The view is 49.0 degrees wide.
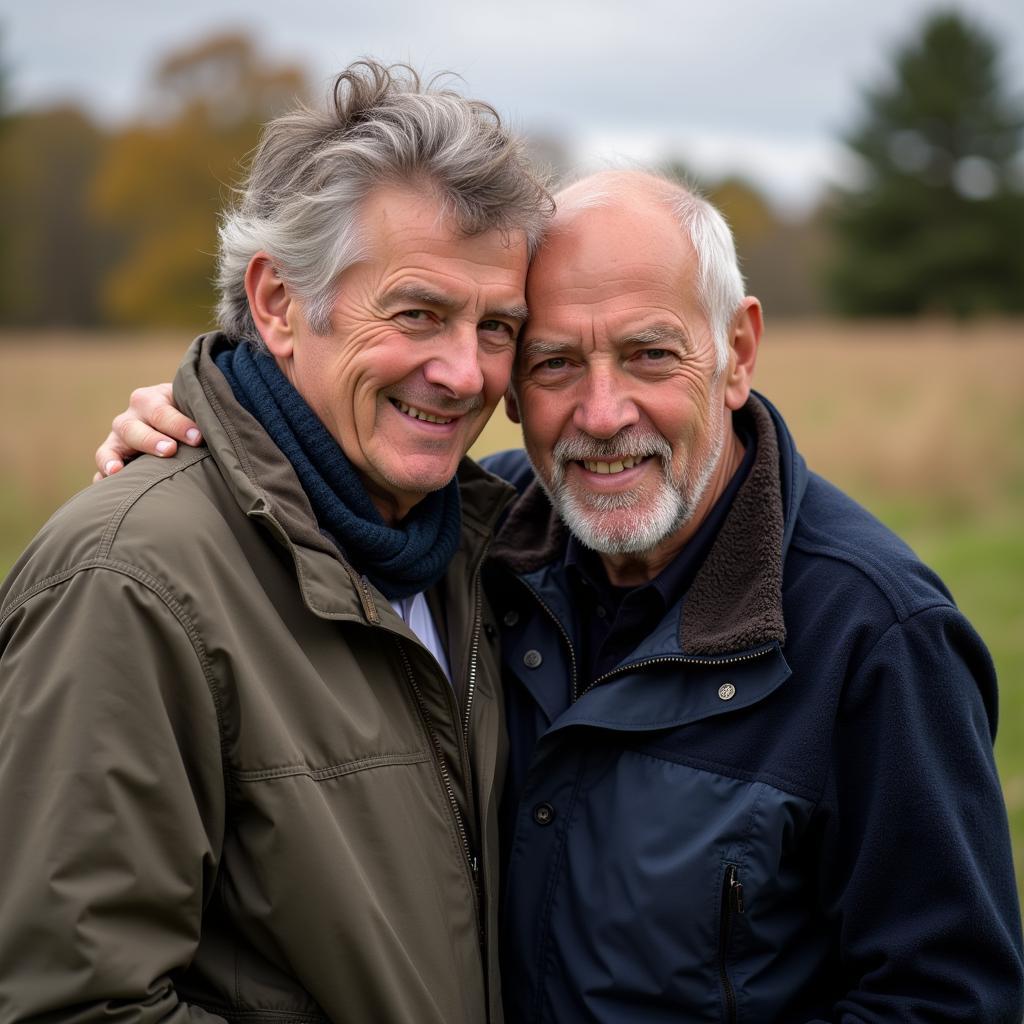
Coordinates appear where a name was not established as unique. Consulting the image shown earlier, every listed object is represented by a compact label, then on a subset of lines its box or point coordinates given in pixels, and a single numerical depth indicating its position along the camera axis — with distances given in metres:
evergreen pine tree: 35.09
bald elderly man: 2.23
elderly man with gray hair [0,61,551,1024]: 1.82
